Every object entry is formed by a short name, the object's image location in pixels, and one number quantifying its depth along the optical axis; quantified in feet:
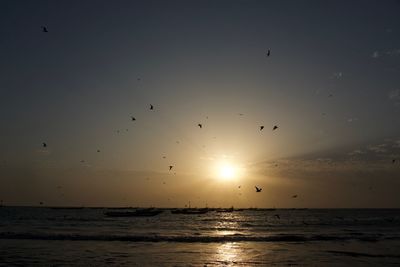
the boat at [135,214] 384.31
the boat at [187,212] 516.28
